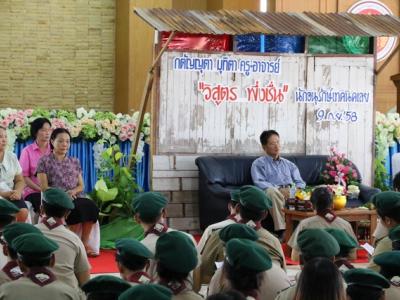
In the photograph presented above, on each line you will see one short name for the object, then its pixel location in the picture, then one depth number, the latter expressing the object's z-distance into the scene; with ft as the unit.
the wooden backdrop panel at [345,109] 37.05
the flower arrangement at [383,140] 38.52
